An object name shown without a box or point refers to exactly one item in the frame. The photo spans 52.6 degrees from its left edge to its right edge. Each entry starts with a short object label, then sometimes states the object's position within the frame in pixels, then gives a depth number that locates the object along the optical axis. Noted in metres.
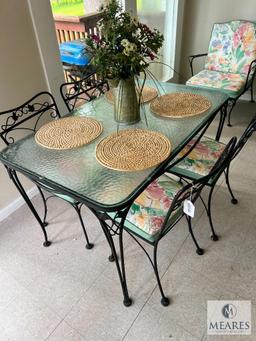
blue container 2.18
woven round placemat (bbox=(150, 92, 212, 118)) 1.46
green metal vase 1.30
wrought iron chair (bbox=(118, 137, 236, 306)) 1.09
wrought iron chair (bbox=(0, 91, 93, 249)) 1.62
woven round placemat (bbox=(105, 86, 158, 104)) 1.65
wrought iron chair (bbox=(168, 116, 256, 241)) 1.53
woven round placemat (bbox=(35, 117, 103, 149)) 1.29
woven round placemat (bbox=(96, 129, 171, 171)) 1.11
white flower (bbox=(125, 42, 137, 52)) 1.09
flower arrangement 1.14
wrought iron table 1.00
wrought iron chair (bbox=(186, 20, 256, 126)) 2.63
